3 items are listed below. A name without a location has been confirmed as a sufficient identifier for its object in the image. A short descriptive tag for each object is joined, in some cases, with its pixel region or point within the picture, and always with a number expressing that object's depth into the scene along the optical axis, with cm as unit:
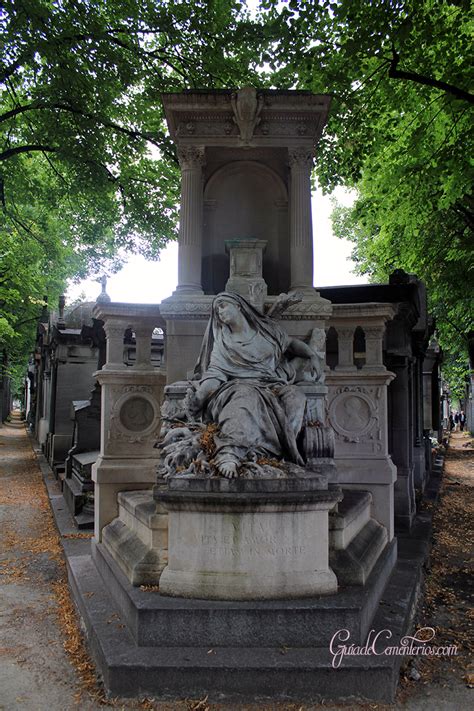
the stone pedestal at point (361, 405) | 691
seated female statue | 477
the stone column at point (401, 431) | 892
